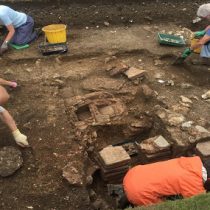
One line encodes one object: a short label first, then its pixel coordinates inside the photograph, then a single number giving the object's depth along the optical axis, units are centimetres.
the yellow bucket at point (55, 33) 775
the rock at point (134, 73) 676
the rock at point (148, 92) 638
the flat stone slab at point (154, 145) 518
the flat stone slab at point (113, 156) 489
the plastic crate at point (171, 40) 791
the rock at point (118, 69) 693
